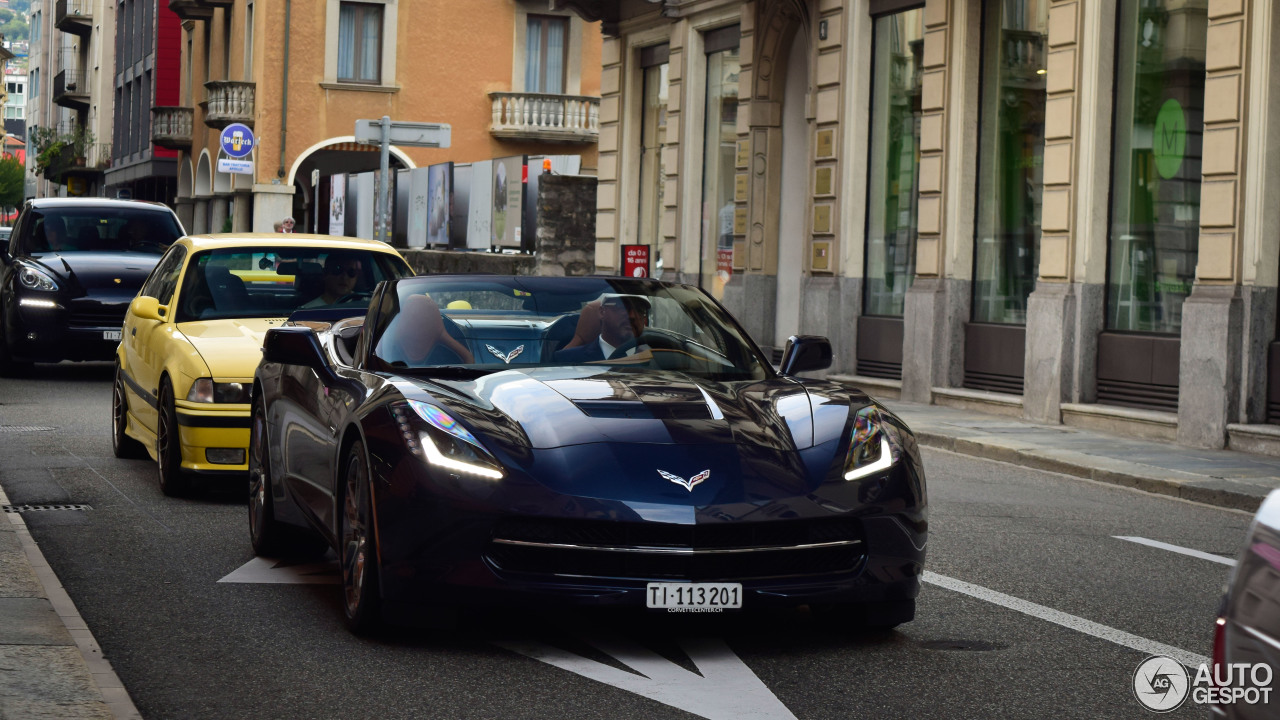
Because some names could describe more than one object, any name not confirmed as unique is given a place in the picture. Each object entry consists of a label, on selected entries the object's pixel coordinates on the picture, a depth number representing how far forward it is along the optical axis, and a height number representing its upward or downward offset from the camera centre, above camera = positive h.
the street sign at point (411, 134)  22.84 +2.11
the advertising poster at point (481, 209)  30.31 +1.52
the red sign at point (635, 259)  24.14 +0.57
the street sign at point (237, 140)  29.64 +2.53
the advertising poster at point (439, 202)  32.62 +1.75
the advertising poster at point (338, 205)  40.69 +2.02
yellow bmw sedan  9.53 -0.26
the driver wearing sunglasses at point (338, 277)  11.51 +0.09
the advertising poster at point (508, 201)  28.86 +1.59
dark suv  17.50 +0.07
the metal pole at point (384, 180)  22.50 +1.46
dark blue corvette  5.58 -0.62
